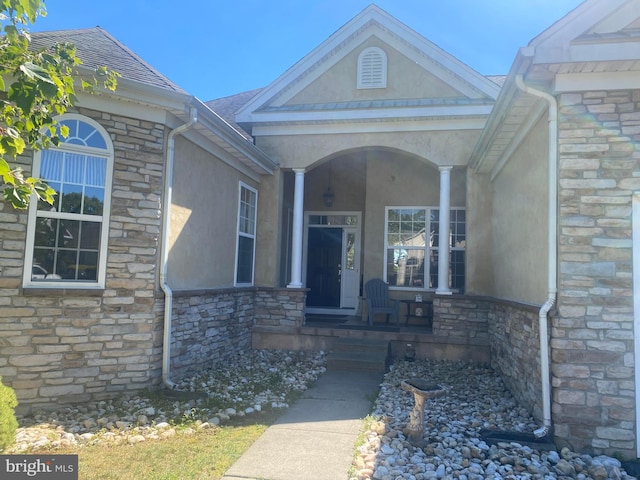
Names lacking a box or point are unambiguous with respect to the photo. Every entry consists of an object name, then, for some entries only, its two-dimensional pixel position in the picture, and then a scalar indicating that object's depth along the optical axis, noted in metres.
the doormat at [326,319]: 9.07
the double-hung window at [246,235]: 8.19
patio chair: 8.97
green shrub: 3.66
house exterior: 4.31
